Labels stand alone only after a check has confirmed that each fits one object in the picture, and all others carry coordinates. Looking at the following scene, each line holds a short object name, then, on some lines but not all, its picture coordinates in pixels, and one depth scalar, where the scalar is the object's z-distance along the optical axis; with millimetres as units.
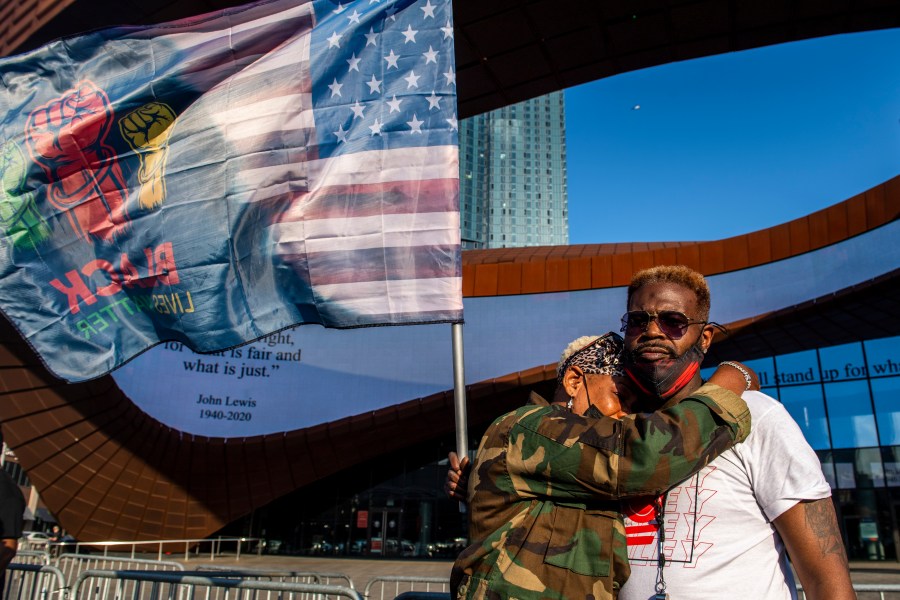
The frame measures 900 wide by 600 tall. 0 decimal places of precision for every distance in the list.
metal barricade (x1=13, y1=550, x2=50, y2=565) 8850
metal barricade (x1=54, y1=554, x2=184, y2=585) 9430
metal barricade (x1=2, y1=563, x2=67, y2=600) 6040
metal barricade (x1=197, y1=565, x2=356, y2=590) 6634
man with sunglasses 1695
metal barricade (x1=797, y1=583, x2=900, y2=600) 4780
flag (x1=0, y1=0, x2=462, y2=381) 3951
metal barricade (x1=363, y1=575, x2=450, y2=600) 10523
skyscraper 129750
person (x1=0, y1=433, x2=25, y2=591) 4566
